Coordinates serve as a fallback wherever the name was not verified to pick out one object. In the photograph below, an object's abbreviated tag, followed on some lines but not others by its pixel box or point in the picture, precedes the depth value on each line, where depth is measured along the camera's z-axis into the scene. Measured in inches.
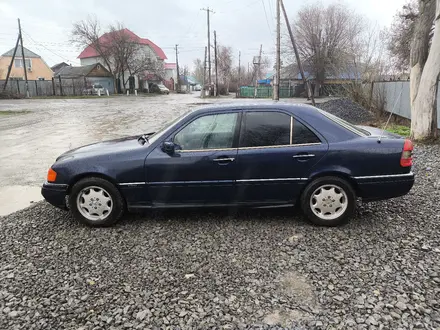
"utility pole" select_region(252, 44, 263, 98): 2330.2
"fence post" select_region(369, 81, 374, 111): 658.8
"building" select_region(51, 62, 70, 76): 3403.1
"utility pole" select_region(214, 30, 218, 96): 2067.8
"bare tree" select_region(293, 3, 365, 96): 1782.7
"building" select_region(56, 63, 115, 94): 2314.2
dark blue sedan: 160.7
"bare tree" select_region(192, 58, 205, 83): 4395.7
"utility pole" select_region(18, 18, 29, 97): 1683.6
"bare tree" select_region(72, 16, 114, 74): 2251.5
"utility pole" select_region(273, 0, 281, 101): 1051.8
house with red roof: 2371.9
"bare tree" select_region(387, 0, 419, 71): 967.6
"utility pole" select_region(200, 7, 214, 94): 2065.7
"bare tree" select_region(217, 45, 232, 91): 2750.0
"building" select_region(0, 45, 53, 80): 2271.2
